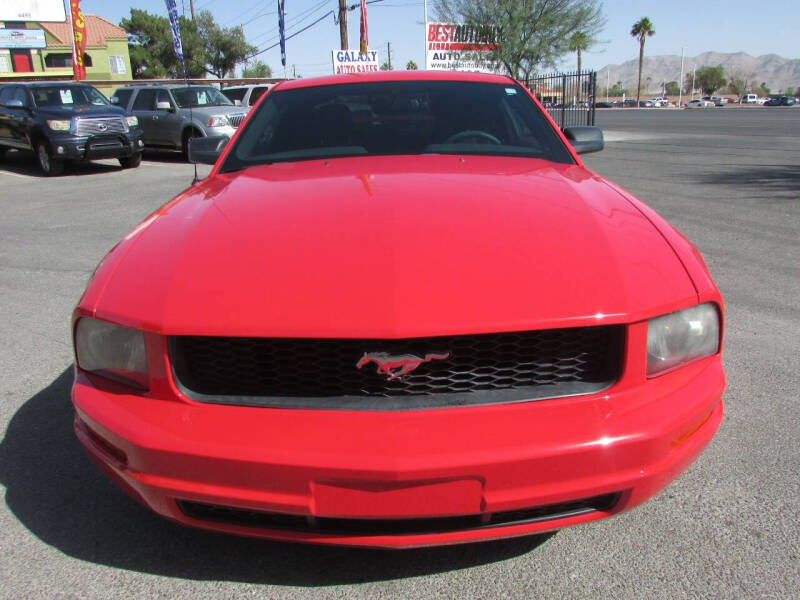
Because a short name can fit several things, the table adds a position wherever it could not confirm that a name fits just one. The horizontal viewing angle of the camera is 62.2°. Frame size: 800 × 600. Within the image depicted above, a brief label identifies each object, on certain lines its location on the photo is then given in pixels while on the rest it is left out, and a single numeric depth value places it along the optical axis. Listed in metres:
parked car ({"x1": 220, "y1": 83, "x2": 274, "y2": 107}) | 17.03
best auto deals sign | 23.28
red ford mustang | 1.54
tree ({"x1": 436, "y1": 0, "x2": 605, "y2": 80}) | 22.16
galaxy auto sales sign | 20.66
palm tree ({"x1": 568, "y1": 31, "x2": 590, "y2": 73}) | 22.97
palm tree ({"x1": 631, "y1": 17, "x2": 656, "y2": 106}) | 77.88
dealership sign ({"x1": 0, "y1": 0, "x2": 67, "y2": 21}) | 33.38
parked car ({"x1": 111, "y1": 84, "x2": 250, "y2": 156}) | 13.84
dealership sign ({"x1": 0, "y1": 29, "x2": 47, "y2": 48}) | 35.16
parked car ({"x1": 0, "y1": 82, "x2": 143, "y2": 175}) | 12.33
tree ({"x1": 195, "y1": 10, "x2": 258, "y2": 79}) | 54.38
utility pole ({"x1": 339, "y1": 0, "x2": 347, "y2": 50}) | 23.16
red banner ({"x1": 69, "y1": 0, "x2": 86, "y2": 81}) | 24.77
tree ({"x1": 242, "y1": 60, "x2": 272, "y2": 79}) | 63.09
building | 46.12
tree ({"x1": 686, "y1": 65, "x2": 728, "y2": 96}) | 99.62
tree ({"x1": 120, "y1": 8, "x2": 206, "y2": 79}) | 52.53
